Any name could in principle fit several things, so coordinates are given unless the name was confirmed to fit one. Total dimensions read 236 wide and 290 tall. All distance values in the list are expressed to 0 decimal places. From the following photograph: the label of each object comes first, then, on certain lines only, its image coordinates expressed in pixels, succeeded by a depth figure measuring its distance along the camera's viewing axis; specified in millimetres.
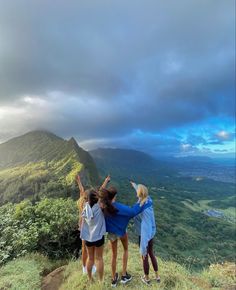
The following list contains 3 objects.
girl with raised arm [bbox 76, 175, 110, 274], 4289
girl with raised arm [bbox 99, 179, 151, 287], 4102
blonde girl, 4168
